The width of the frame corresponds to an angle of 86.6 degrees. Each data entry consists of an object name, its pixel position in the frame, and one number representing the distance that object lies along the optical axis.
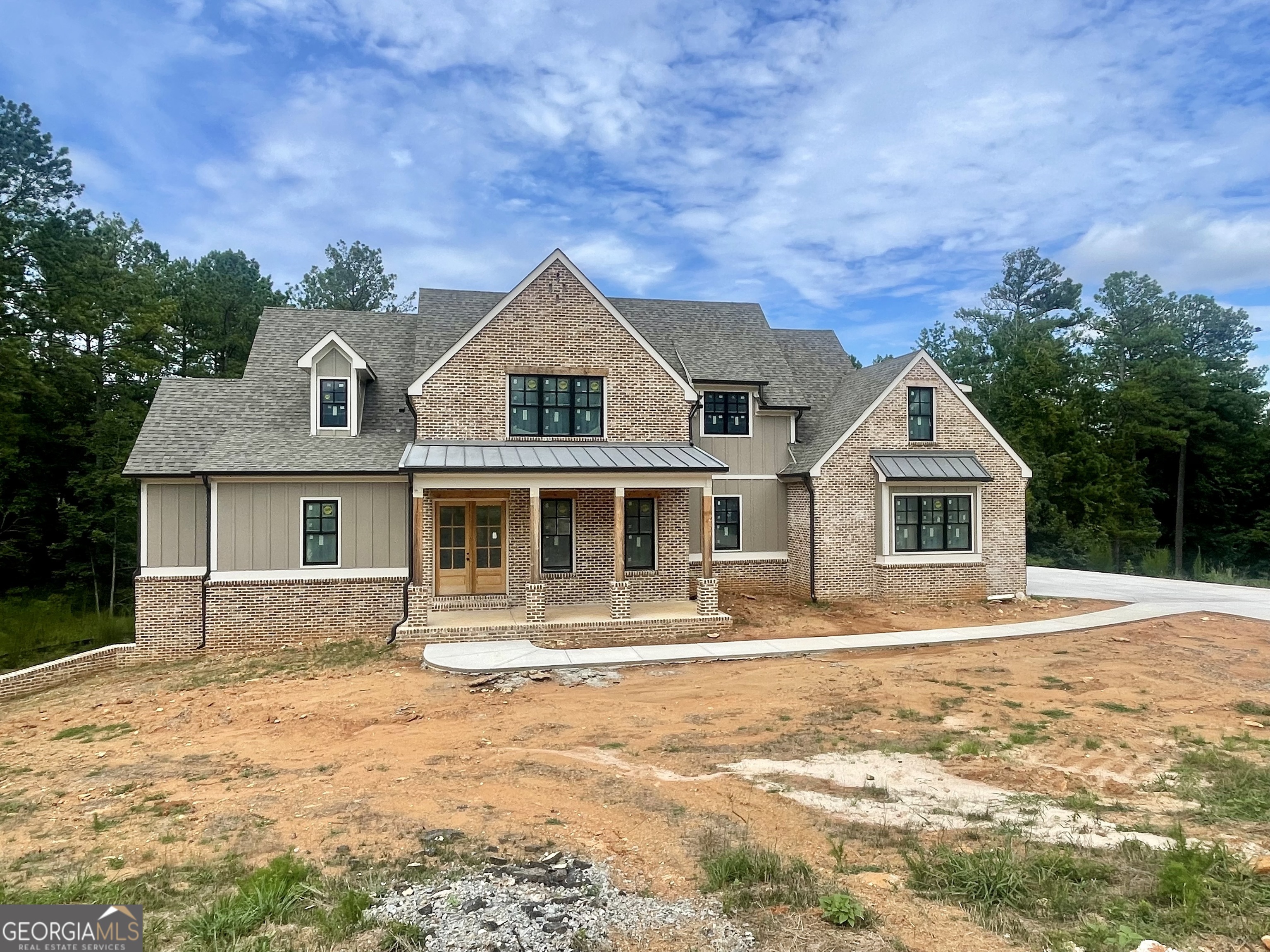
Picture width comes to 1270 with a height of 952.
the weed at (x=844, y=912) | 4.23
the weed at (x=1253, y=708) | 9.28
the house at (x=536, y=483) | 14.49
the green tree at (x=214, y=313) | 30.97
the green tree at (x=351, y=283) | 41.25
